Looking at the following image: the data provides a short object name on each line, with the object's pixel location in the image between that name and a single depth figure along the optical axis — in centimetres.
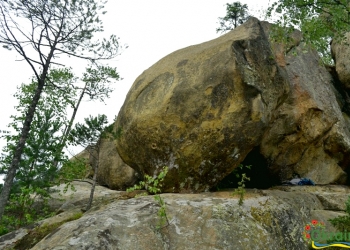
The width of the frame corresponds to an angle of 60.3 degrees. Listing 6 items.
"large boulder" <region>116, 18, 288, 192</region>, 949
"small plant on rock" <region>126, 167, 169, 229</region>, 657
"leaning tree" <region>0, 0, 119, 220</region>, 1184
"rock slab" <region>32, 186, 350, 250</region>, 600
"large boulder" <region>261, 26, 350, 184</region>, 1336
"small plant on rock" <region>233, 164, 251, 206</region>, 773
